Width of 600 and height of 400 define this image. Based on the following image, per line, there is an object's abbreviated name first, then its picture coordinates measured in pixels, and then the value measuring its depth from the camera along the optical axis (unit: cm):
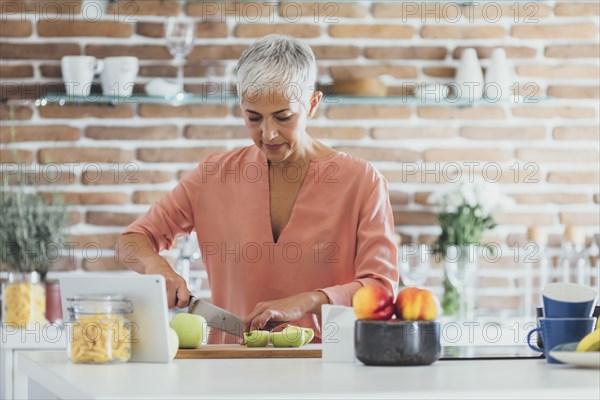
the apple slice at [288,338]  230
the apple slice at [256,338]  231
